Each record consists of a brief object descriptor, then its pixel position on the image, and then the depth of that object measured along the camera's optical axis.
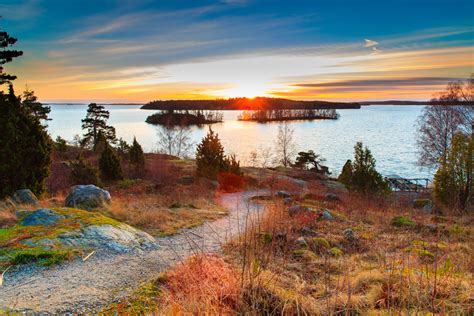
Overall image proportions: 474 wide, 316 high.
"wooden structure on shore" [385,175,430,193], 32.59
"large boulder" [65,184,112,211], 10.57
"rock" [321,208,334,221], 10.79
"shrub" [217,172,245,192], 19.23
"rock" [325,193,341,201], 16.48
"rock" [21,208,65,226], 7.59
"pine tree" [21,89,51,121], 34.82
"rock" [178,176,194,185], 20.28
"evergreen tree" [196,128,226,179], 20.09
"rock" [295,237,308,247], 7.56
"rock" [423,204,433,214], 16.26
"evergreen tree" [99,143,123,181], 21.38
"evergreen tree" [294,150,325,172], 40.79
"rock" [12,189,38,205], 11.09
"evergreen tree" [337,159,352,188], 22.25
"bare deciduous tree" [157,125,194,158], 54.25
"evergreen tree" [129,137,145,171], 27.25
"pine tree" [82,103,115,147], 45.27
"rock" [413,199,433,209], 19.13
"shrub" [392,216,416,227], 10.28
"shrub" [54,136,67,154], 34.87
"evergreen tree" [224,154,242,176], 20.34
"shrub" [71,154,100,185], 18.19
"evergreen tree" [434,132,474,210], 18.45
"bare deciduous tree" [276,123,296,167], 47.69
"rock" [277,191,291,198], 15.68
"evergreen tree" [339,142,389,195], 20.56
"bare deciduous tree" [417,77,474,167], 30.62
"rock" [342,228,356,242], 8.44
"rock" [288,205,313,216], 11.02
